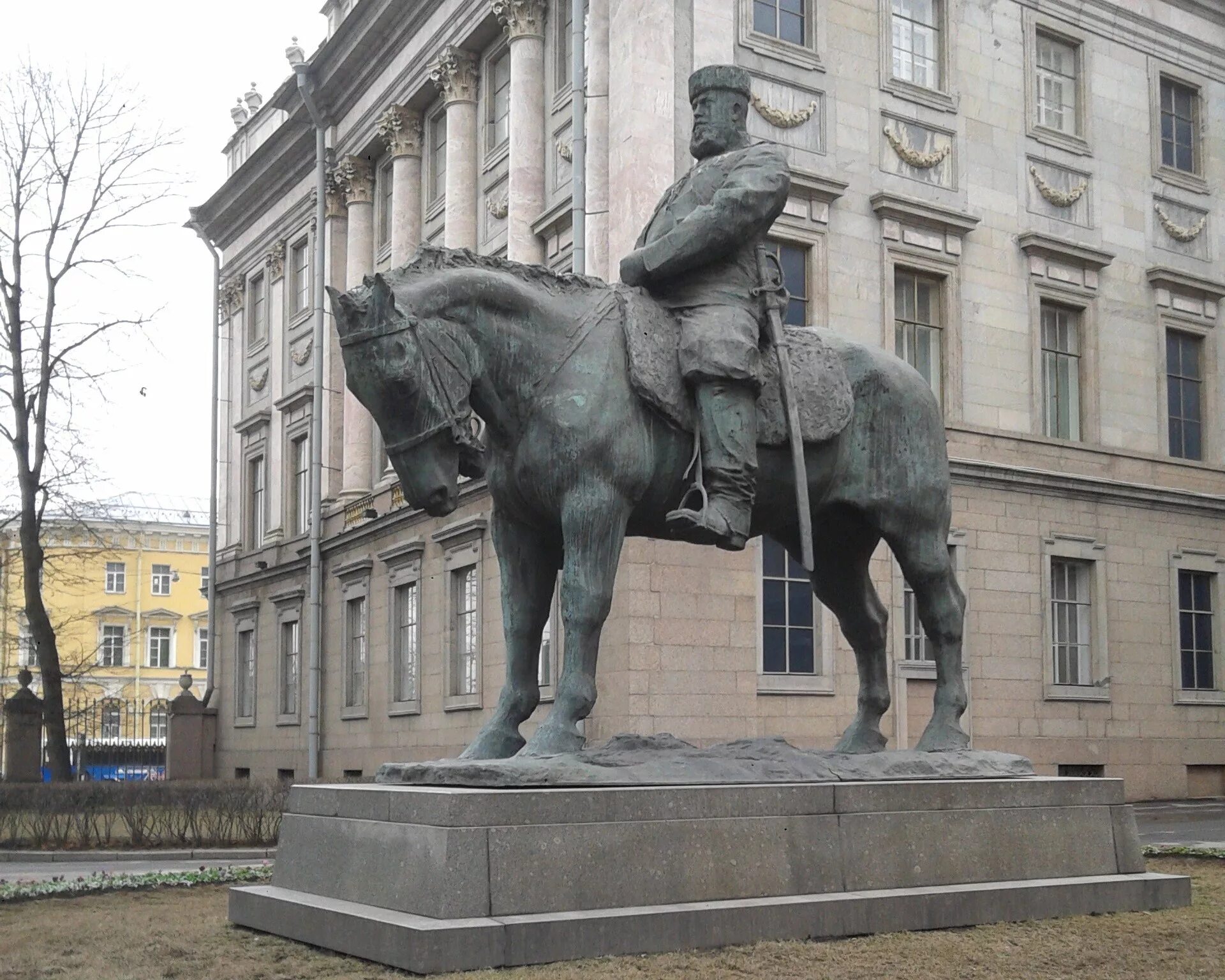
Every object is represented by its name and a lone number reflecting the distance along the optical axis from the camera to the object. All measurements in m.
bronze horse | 7.91
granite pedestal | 7.20
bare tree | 32.62
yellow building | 77.88
